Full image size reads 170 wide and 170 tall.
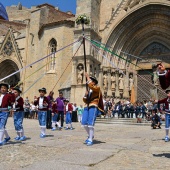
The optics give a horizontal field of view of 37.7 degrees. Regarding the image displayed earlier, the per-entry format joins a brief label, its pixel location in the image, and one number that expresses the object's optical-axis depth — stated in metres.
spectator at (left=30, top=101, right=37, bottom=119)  20.93
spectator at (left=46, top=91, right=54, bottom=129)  11.24
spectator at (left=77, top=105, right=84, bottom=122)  17.77
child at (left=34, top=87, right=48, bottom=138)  7.90
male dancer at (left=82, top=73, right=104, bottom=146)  6.48
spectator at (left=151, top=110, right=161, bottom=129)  11.88
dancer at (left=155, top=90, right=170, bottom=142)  7.26
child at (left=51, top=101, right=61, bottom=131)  10.93
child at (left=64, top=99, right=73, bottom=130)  11.37
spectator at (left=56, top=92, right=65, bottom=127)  10.88
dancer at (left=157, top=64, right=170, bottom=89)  4.80
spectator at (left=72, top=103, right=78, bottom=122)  17.28
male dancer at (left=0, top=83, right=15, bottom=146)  6.39
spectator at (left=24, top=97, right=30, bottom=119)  21.08
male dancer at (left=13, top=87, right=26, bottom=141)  7.15
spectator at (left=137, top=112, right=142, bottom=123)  15.23
